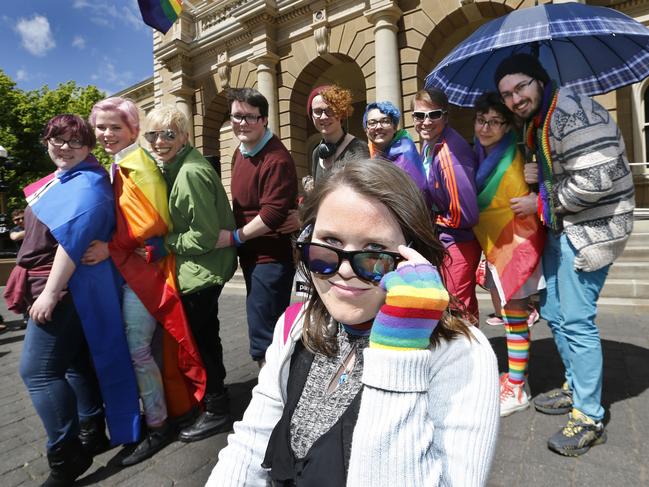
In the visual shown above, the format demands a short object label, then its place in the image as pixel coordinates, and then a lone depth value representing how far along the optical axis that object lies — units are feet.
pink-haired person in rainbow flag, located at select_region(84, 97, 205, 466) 7.76
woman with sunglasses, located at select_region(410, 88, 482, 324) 8.23
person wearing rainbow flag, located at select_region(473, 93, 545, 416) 8.00
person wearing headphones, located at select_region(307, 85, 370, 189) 9.41
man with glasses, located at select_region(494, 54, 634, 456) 6.77
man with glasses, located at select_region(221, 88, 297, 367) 8.56
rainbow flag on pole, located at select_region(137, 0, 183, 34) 40.42
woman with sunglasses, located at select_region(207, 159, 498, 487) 2.92
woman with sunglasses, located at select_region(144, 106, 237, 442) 8.03
